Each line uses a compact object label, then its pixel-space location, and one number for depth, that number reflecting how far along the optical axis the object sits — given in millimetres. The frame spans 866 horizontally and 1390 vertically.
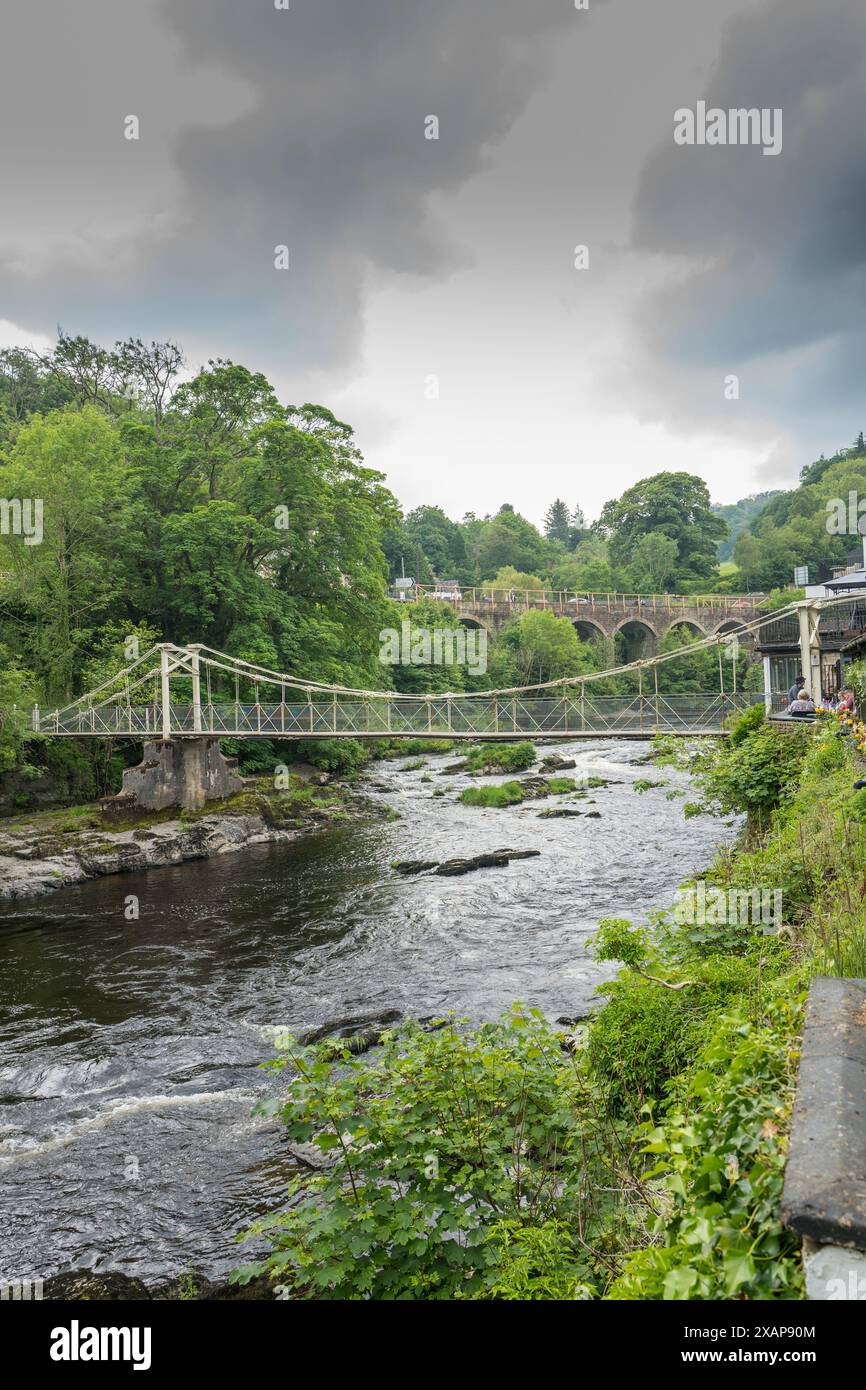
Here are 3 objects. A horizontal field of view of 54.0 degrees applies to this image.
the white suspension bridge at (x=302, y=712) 18000
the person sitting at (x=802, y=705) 14941
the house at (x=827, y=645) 21922
